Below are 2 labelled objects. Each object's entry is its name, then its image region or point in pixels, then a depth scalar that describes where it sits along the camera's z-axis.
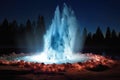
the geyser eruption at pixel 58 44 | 12.37
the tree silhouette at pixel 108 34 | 36.63
